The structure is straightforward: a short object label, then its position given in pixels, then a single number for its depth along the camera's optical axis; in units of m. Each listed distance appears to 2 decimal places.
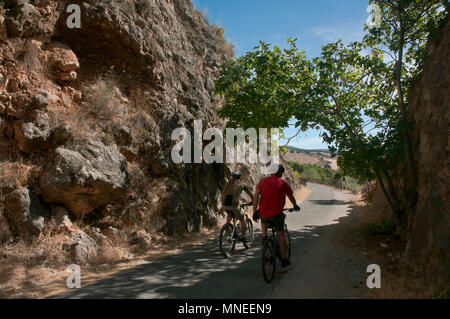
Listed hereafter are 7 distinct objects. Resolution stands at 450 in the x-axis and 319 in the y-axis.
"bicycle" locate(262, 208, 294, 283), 5.26
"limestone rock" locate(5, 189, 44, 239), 5.90
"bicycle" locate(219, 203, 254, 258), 7.25
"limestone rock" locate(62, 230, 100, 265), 5.98
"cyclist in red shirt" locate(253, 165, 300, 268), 5.85
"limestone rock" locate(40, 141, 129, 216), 6.59
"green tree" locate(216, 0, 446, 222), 8.32
